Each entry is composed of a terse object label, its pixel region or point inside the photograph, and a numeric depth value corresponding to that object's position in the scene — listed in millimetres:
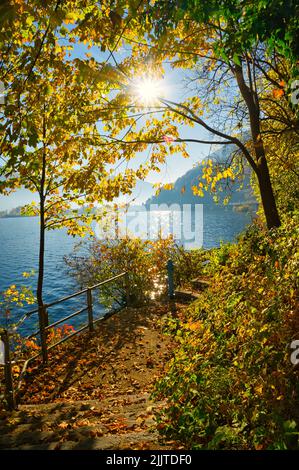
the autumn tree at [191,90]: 7250
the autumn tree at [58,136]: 4402
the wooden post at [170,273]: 11781
